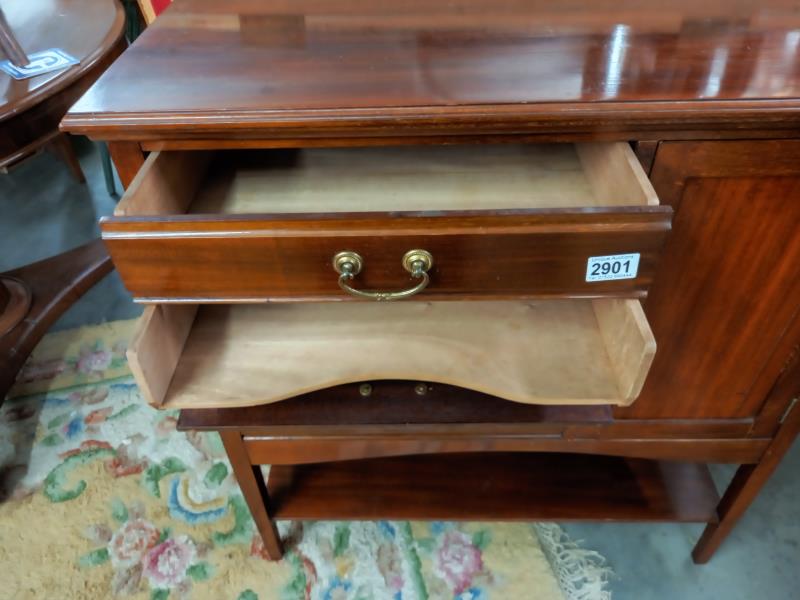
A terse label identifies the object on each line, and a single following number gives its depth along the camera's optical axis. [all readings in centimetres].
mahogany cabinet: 46
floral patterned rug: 87
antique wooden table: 73
